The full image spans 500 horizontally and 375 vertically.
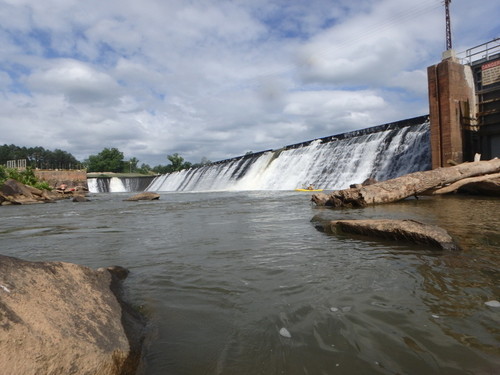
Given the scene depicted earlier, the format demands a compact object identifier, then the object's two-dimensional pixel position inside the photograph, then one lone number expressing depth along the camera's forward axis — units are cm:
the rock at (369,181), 1349
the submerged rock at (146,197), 1820
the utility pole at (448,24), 2262
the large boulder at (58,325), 126
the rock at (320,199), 974
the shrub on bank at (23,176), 2708
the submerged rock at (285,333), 182
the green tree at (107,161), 9991
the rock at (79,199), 2075
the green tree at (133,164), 11861
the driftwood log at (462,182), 974
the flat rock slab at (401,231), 361
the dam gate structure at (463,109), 1512
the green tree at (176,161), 10031
